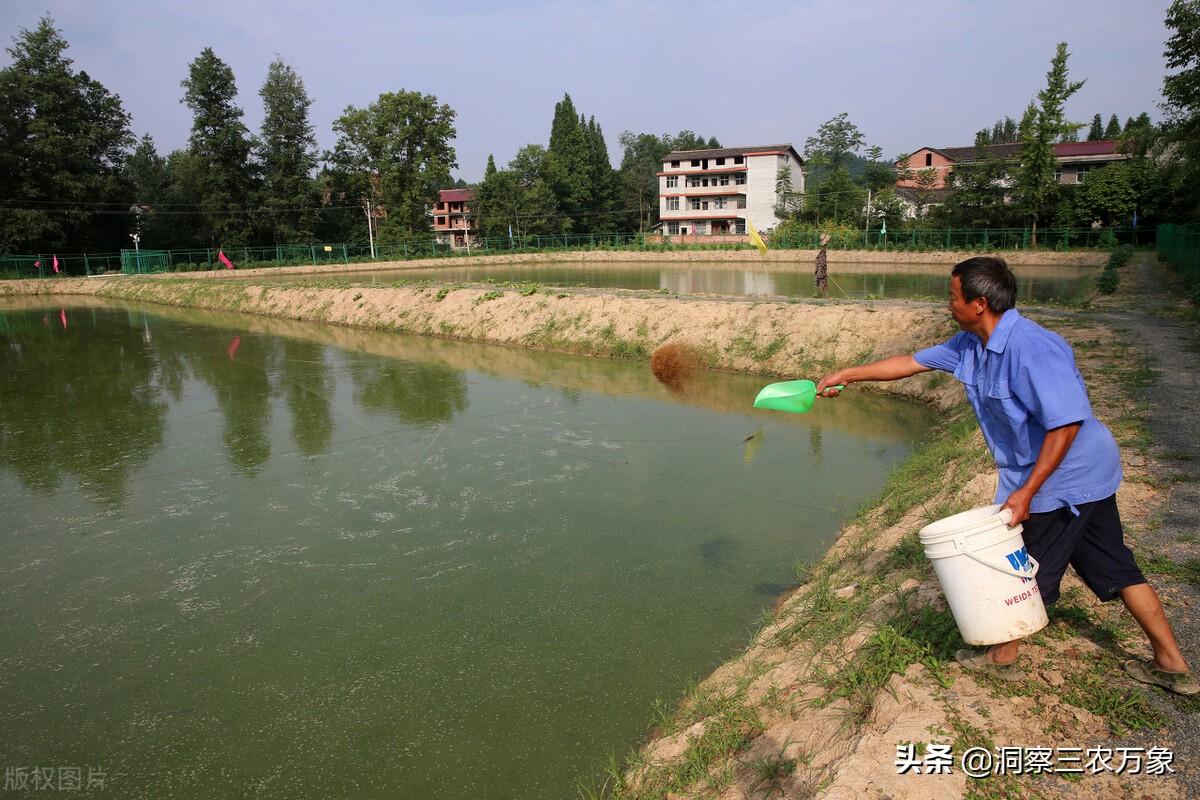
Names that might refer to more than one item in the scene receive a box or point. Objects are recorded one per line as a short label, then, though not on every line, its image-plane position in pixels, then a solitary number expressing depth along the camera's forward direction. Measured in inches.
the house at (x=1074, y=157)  1820.9
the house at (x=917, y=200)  1868.8
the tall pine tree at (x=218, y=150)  1914.4
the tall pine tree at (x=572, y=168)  2385.6
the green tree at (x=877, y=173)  2037.4
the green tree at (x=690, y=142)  3743.1
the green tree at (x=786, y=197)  2122.3
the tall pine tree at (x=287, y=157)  2032.5
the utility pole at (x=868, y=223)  1774.0
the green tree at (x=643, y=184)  2637.8
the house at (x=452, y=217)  2979.8
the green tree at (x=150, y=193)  1983.3
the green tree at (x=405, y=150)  2048.5
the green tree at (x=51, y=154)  1647.4
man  105.9
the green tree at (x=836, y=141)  2450.8
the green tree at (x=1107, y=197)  1414.9
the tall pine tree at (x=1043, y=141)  1407.5
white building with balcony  2249.0
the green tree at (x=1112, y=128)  2948.8
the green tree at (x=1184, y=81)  627.8
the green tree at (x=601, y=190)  2464.3
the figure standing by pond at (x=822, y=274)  782.4
